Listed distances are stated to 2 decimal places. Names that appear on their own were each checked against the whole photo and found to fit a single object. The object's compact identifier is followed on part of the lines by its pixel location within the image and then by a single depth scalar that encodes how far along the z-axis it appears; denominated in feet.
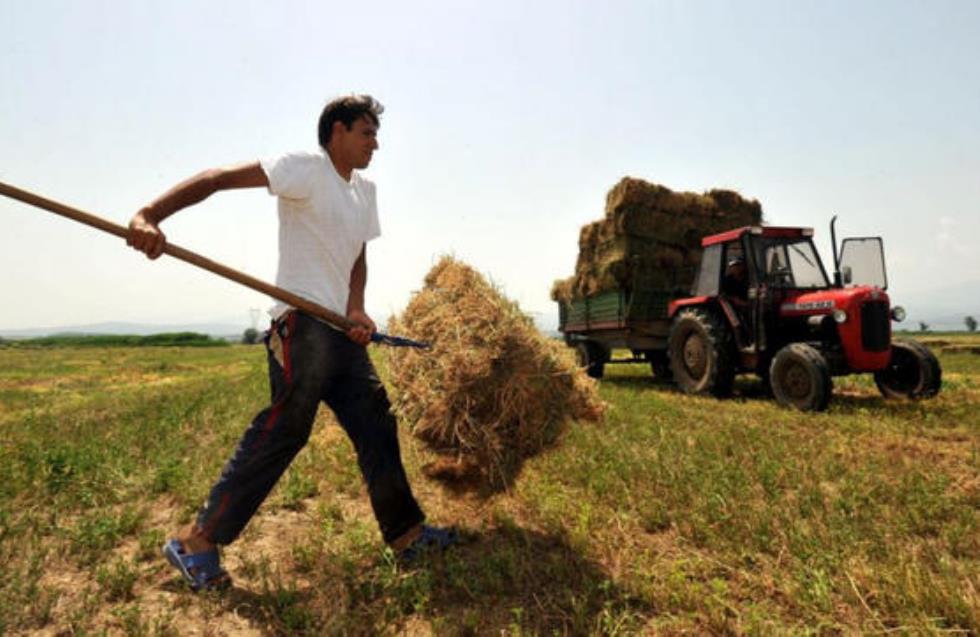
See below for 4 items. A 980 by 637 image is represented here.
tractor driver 27.37
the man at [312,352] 8.87
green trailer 33.47
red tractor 23.30
